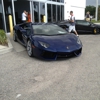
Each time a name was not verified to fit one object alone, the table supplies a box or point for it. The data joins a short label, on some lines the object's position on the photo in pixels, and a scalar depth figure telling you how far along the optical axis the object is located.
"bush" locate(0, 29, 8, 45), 6.86
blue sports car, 4.79
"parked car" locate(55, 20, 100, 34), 10.68
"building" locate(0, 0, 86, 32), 10.51
